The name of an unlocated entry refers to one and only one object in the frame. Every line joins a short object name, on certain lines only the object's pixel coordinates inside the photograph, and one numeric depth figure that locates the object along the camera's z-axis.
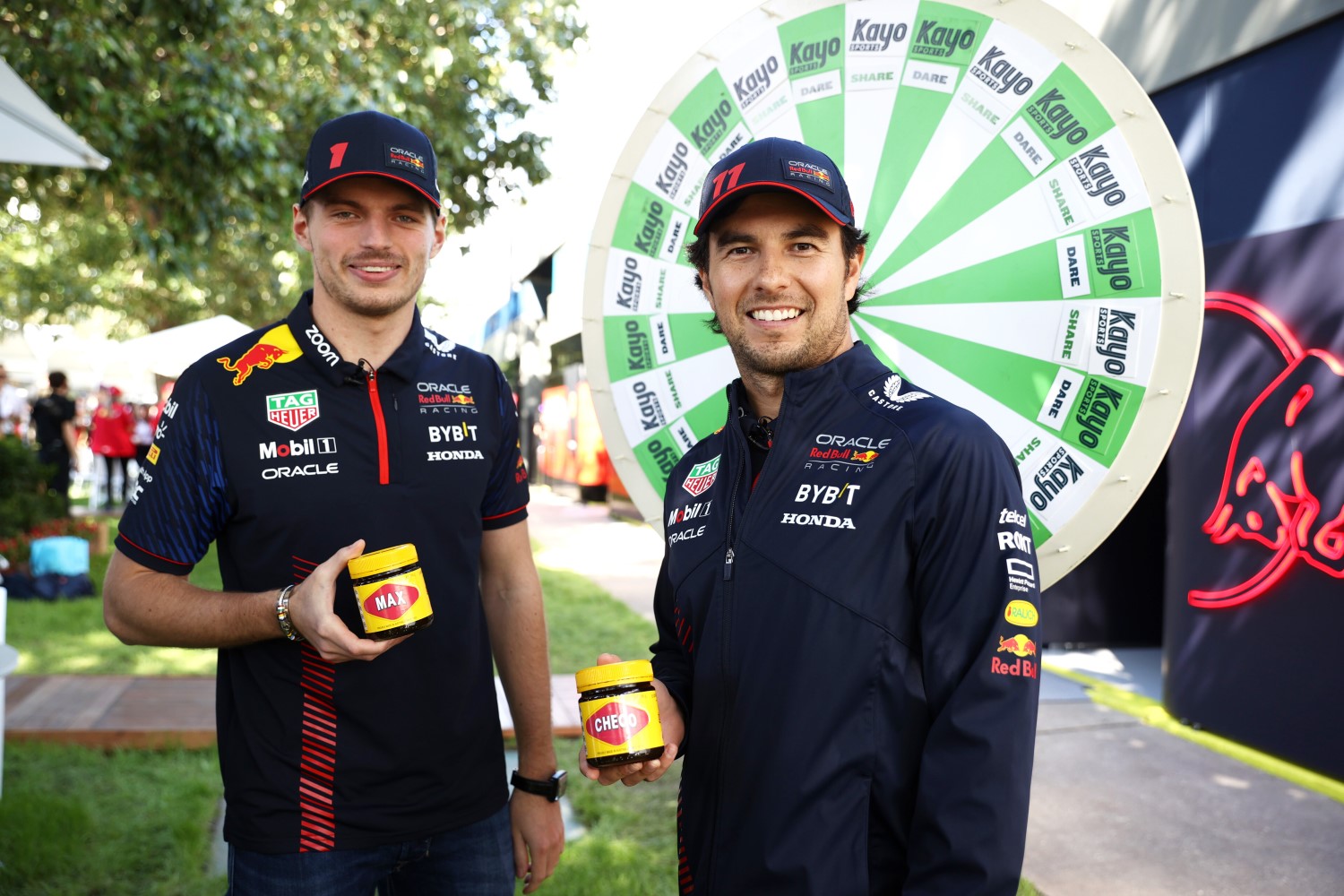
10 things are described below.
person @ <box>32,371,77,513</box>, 13.52
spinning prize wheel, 2.11
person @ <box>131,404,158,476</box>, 16.03
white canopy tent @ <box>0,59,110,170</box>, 4.39
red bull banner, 4.80
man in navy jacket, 1.47
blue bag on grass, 8.66
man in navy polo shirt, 1.97
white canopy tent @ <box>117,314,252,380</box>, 12.95
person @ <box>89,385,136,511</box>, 15.34
